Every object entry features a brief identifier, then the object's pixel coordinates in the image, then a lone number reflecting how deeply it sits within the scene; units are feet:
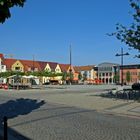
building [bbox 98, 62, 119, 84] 239.26
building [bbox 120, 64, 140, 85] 221.83
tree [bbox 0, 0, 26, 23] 13.96
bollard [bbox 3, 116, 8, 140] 11.84
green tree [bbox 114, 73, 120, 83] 221.14
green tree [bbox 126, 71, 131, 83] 220.48
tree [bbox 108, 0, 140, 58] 42.47
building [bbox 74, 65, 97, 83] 254.42
